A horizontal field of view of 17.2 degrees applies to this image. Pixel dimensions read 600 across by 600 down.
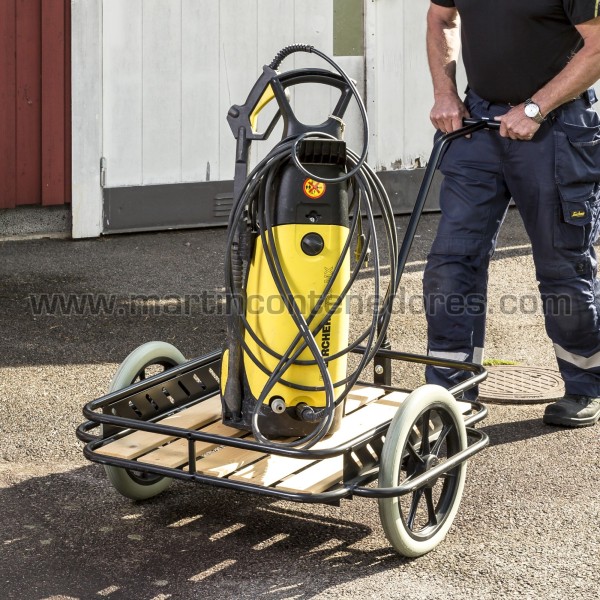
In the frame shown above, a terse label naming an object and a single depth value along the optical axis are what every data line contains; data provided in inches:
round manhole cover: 332.1
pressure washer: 234.1
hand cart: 224.9
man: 285.7
